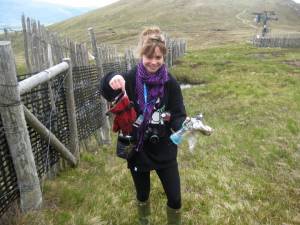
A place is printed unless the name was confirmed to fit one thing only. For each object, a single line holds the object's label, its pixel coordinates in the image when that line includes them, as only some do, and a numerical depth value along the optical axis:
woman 2.37
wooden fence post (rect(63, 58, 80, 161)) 3.82
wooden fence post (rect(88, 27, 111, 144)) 5.45
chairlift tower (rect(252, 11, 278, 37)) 35.09
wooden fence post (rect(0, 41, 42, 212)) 2.33
